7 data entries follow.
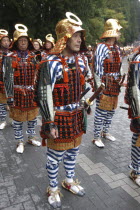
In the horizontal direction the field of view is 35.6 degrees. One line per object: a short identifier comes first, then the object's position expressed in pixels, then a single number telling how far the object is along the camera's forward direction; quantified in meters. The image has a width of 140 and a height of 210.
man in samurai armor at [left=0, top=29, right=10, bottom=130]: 5.61
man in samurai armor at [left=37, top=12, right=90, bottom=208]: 2.61
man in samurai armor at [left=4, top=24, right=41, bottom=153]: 4.12
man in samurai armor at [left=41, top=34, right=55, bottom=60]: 7.76
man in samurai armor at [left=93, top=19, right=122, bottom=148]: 4.37
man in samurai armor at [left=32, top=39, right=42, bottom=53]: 7.95
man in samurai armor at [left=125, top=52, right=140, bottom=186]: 2.88
